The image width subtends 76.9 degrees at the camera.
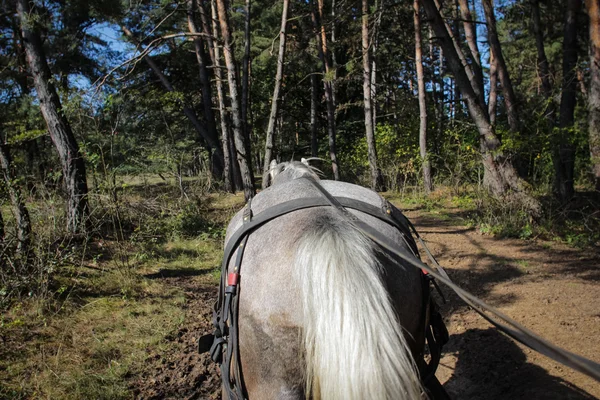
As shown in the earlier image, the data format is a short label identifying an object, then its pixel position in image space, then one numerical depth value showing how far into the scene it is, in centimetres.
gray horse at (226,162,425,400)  134
